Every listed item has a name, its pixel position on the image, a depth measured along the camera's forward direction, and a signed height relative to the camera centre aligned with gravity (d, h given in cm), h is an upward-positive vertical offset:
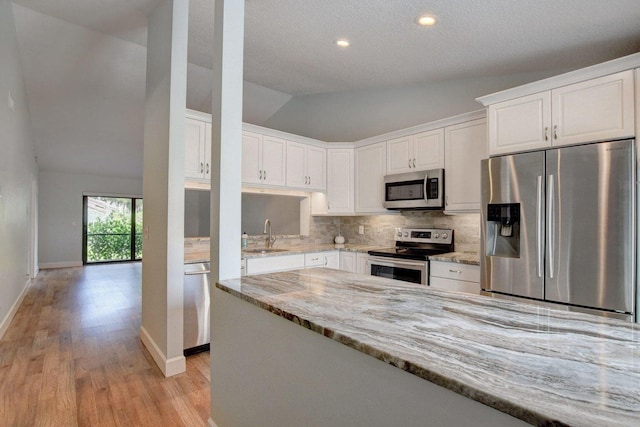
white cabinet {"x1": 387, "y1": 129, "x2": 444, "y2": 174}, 335 +73
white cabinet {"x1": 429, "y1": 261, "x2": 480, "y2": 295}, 281 -52
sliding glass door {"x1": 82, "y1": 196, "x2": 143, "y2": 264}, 838 -34
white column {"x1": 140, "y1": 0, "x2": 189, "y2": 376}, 245 +24
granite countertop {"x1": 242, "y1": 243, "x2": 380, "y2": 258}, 340 -37
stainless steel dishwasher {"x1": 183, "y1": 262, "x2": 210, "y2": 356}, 275 -79
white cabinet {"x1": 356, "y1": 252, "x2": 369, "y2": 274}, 369 -52
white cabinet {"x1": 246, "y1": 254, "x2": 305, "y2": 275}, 319 -49
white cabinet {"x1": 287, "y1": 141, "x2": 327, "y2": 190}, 392 +65
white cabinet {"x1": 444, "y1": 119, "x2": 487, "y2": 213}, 304 +54
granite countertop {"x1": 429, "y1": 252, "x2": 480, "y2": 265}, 281 -36
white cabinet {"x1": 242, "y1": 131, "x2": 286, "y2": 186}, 350 +66
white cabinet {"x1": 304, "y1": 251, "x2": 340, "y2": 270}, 374 -50
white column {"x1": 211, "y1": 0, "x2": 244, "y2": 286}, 169 +40
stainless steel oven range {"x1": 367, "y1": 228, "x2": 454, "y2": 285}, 315 -37
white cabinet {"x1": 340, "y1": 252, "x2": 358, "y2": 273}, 384 -53
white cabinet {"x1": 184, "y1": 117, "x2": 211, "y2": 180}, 307 +66
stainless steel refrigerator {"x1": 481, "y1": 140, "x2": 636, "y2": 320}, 191 -5
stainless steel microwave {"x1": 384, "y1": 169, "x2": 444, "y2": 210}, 332 +31
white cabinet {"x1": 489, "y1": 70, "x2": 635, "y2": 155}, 201 +72
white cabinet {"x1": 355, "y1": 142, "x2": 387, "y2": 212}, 387 +52
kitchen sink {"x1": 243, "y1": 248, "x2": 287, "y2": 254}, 354 -39
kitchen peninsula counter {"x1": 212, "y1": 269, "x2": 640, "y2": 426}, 58 -32
